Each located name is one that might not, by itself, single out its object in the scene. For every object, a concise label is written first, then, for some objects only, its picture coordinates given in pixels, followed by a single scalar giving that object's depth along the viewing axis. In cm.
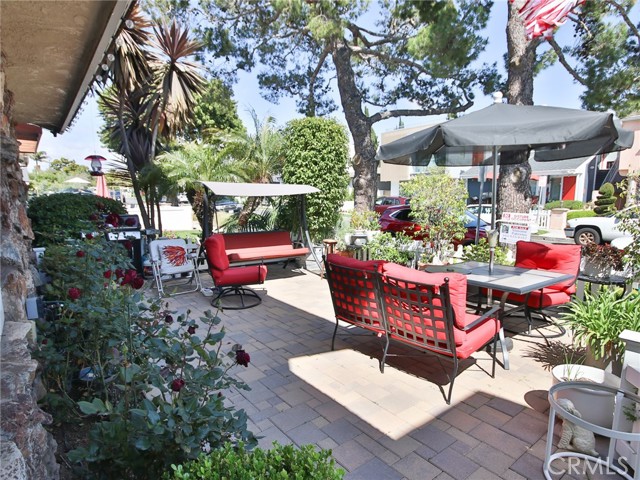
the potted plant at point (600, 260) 445
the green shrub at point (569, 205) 1752
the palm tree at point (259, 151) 875
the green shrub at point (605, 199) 1484
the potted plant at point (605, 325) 246
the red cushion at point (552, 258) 412
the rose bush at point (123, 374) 128
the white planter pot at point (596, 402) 218
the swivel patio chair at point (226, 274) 488
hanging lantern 1077
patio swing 491
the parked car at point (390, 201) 1599
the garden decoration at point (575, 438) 211
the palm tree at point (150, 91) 741
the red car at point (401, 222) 866
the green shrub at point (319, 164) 716
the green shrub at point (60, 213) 495
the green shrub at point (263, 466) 104
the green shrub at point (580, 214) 1396
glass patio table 316
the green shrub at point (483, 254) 533
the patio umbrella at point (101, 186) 1189
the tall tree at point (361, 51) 763
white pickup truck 1056
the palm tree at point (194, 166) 805
